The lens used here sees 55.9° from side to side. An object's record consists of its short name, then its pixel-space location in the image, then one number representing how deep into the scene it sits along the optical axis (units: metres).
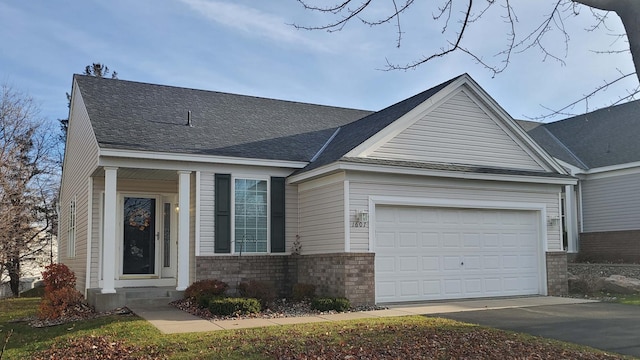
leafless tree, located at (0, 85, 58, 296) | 23.25
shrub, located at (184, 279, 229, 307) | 12.41
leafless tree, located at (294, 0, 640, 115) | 4.48
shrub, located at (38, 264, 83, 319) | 12.85
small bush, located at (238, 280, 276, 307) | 12.70
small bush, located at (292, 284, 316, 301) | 13.43
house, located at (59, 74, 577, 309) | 13.35
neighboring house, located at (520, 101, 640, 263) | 20.50
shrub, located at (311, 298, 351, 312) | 12.16
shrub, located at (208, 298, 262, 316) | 11.43
